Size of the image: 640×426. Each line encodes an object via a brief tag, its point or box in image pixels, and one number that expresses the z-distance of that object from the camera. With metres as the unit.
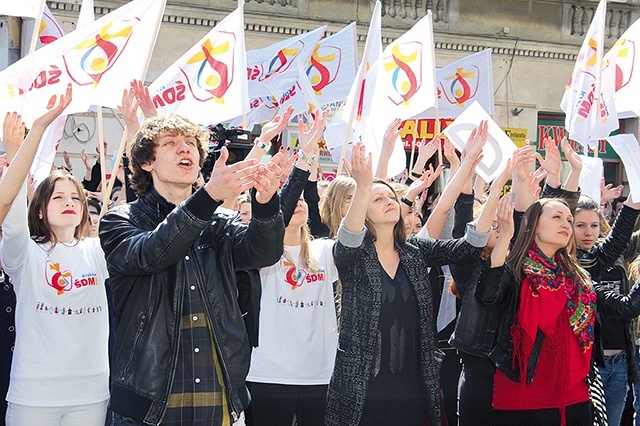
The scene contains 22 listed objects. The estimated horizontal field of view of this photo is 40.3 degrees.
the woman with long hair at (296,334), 4.50
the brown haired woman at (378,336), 4.00
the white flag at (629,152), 6.04
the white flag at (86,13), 7.27
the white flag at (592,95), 8.05
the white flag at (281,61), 9.82
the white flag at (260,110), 10.30
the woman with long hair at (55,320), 4.00
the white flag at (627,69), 7.87
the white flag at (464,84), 10.83
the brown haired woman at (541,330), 4.38
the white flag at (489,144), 5.88
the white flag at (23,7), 5.86
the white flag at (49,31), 8.63
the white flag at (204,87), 7.25
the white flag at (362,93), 7.65
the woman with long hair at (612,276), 5.28
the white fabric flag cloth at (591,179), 6.82
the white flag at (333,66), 9.95
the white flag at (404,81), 7.94
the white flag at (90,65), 5.53
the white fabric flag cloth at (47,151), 6.26
